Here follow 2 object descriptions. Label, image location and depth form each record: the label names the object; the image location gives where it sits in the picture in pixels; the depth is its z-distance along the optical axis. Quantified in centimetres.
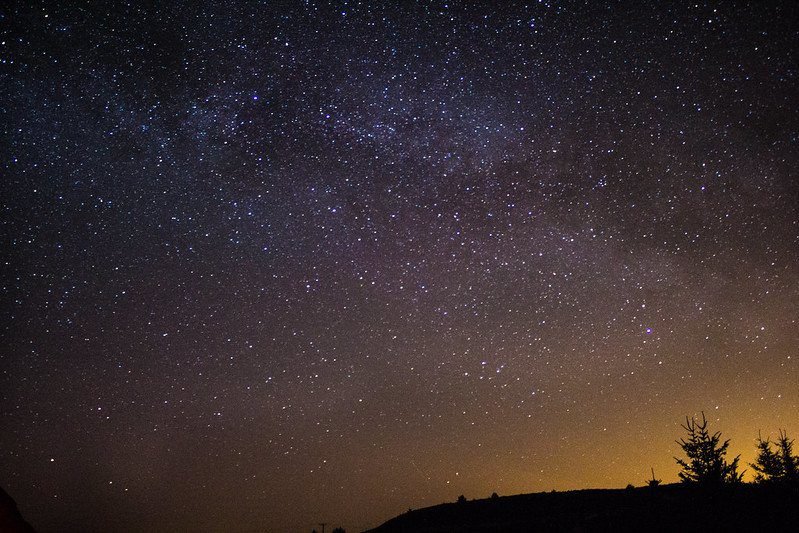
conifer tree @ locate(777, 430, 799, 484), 2056
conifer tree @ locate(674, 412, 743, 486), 1516
